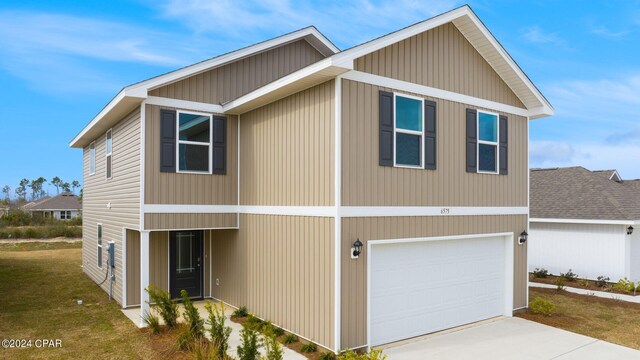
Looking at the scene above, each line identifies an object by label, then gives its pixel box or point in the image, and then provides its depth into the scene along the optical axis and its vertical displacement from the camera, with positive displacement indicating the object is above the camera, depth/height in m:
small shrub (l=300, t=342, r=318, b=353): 7.55 -2.91
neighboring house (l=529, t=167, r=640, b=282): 14.45 -1.68
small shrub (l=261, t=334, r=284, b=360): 5.63 -2.25
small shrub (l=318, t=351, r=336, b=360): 7.07 -2.87
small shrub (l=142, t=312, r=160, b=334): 8.62 -2.86
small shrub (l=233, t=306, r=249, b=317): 9.96 -3.03
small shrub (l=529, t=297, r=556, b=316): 10.15 -2.97
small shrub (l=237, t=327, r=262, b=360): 6.24 -2.40
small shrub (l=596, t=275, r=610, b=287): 14.37 -3.34
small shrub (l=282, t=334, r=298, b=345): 8.02 -2.94
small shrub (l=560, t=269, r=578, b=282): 15.28 -3.39
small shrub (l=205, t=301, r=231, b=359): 7.01 -2.56
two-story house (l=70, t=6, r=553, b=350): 7.69 -0.04
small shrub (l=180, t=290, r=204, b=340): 7.76 -2.56
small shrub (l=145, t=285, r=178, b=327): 8.60 -2.54
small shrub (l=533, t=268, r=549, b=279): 15.71 -3.38
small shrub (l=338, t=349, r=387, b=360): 5.67 -2.45
